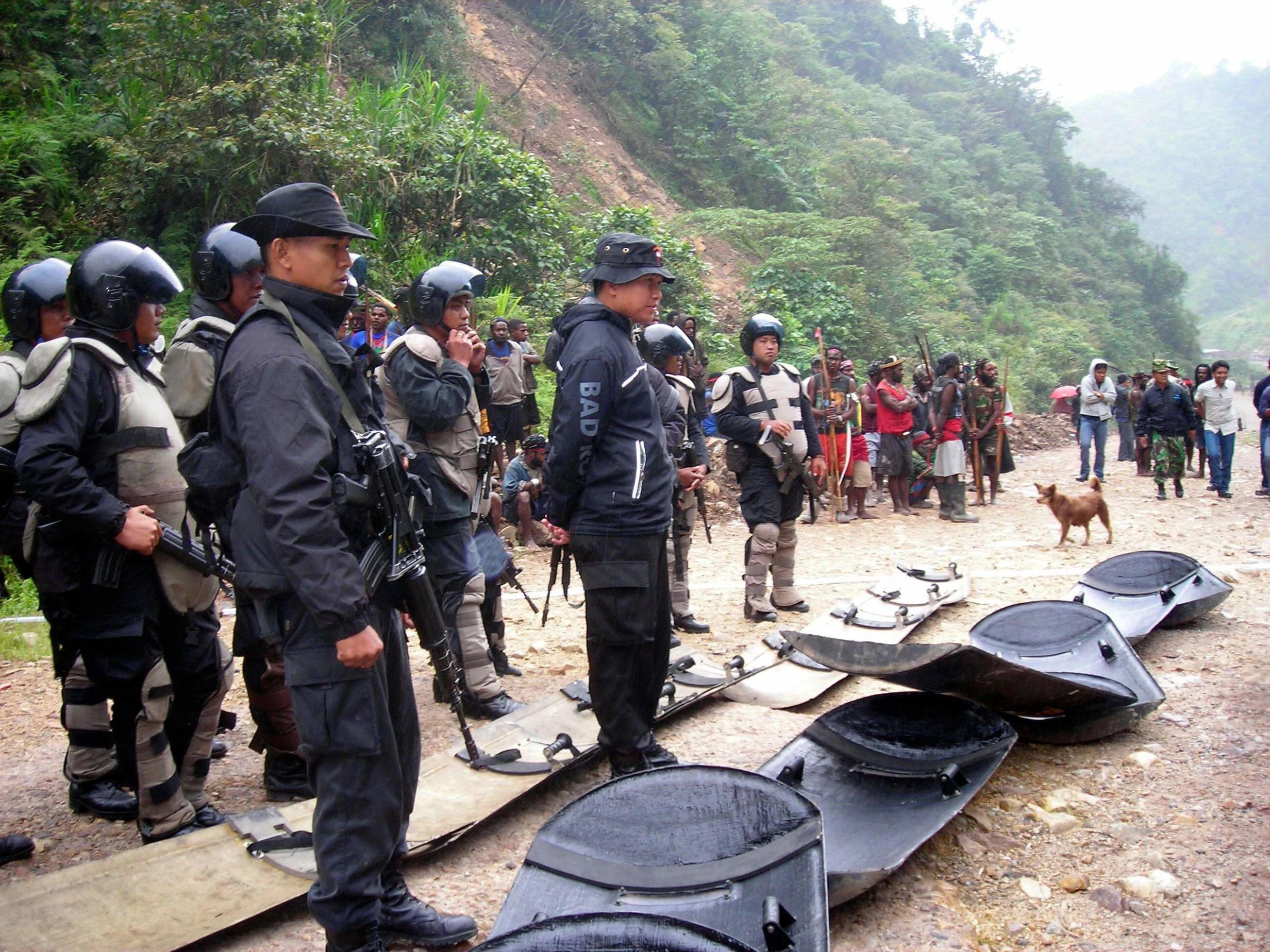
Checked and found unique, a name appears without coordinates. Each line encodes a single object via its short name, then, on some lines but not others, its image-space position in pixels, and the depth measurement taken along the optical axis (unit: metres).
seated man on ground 9.38
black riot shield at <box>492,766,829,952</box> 2.57
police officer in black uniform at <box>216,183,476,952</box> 2.42
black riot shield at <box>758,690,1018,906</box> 3.13
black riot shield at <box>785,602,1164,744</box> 3.64
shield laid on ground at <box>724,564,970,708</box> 4.89
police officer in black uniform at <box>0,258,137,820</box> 3.75
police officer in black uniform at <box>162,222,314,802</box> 3.58
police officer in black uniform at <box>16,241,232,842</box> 3.33
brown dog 9.61
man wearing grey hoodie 14.43
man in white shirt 13.06
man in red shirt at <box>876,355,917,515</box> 11.77
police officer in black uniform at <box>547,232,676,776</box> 3.73
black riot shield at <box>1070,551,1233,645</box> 5.66
